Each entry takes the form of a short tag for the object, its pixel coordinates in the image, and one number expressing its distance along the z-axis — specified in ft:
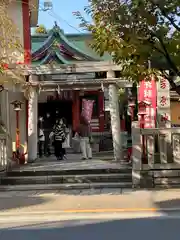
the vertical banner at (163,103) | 54.80
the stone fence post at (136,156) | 47.47
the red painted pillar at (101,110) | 86.79
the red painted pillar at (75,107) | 86.19
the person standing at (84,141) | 63.67
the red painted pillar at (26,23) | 67.82
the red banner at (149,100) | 56.29
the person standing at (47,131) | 74.08
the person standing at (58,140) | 65.00
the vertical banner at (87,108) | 82.38
